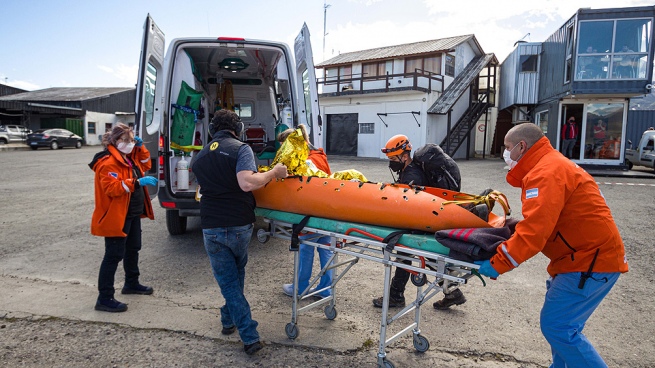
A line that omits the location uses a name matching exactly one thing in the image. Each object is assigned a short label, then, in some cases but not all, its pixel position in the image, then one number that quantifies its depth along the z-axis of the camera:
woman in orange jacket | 3.74
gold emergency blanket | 3.62
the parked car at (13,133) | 28.53
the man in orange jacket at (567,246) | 2.25
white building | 22.45
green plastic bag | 5.94
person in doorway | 15.97
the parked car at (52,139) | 27.06
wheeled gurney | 2.63
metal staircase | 22.78
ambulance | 5.27
